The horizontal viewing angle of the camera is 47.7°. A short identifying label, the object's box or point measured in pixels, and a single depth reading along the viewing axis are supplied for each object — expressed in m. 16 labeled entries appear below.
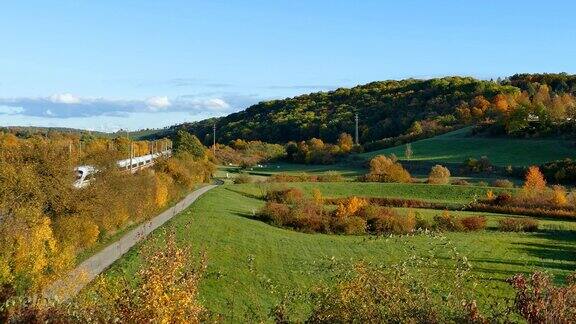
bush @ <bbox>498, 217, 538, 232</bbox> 50.53
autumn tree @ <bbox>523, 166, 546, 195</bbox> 63.88
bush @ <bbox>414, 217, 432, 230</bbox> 49.98
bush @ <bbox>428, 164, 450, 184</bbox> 77.71
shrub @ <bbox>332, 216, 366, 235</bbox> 48.31
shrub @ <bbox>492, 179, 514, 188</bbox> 71.94
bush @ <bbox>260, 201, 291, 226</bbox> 51.16
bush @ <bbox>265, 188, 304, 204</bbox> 63.69
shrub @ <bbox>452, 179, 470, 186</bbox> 74.47
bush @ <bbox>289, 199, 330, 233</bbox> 49.25
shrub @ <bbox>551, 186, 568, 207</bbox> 59.66
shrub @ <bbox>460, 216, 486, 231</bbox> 50.41
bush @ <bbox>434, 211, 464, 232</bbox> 50.19
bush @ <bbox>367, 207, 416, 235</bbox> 48.44
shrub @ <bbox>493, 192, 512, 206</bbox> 62.34
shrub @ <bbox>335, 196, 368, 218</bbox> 51.77
